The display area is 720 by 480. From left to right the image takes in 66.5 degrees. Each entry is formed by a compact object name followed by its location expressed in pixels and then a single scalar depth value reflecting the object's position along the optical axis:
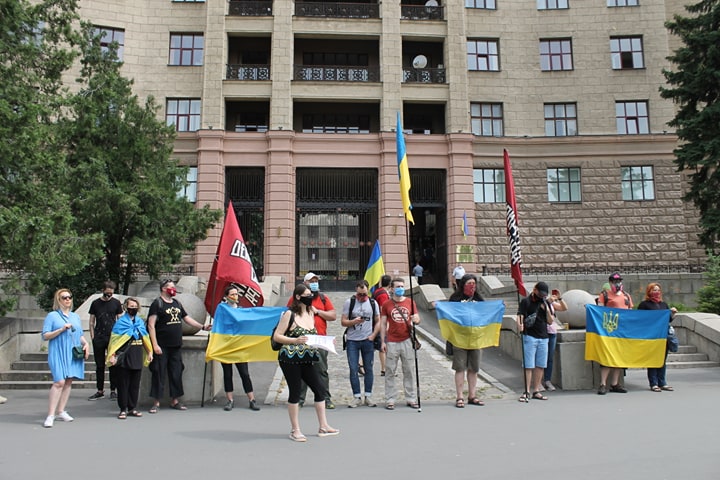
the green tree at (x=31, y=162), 11.05
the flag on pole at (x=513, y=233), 10.56
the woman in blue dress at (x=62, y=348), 7.69
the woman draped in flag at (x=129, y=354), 8.06
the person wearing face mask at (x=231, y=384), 8.58
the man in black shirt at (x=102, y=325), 9.73
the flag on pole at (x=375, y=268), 14.34
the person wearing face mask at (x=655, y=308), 9.85
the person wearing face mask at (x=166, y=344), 8.53
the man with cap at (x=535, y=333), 9.15
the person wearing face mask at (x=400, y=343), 8.59
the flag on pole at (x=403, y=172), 9.68
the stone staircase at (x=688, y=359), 12.38
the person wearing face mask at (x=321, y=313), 8.20
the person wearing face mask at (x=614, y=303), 9.65
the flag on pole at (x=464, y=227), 26.03
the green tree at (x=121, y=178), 15.55
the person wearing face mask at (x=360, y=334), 8.81
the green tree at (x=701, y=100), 20.22
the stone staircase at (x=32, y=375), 10.77
